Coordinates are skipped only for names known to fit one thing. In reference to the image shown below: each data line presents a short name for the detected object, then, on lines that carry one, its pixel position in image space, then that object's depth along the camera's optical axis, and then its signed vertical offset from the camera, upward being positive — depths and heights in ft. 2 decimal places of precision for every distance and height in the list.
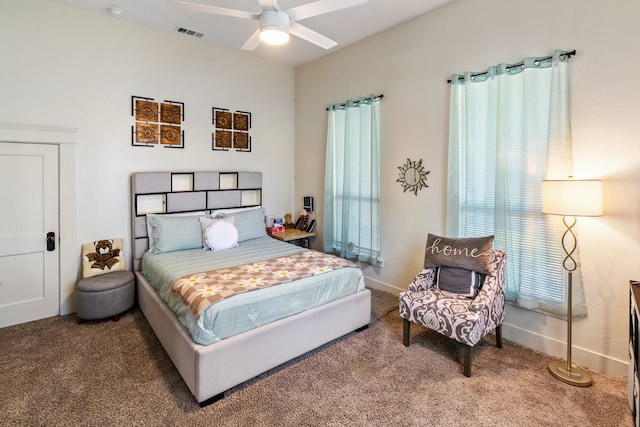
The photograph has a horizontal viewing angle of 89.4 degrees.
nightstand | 15.10 -1.44
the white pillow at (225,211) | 13.70 -0.28
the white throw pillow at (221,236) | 12.12 -1.19
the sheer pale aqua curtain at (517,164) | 8.61 +1.27
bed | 7.23 -2.48
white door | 10.50 -0.94
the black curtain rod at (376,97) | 13.05 +4.45
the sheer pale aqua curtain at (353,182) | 13.47 +1.07
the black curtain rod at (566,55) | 8.28 +3.99
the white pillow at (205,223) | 12.32 -0.72
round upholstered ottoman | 10.50 -3.07
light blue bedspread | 7.29 -2.34
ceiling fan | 7.40 +4.58
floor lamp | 7.25 -0.05
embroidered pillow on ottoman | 11.59 -1.96
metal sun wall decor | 12.00 +1.14
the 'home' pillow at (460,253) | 9.11 -1.36
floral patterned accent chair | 8.00 -2.43
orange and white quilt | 7.69 -2.00
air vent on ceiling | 12.82 +6.99
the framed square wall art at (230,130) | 14.76 +3.53
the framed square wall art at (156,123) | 12.66 +3.32
